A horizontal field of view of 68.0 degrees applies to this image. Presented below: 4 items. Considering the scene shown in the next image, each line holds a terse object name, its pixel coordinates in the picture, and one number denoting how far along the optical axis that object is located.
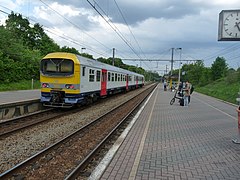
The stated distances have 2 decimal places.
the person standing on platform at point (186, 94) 12.42
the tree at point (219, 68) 38.39
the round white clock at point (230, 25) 5.60
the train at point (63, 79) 9.15
